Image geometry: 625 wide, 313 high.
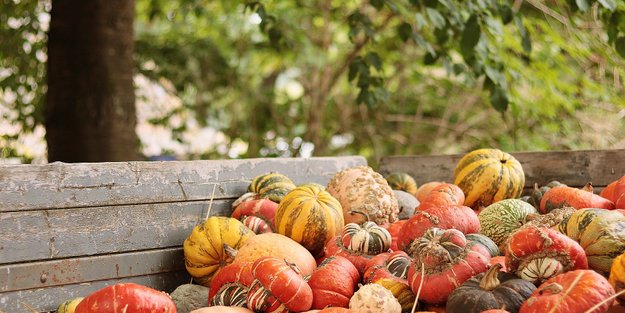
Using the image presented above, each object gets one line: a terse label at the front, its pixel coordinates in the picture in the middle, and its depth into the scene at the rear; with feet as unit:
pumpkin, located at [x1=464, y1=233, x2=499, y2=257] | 8.25
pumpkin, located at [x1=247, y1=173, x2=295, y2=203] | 10.78
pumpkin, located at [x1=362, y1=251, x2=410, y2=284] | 7.98
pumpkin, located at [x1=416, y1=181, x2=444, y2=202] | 12.71
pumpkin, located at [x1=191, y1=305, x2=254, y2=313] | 7.43
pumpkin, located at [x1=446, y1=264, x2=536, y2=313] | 6.61
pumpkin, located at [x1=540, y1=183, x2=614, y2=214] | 9.48
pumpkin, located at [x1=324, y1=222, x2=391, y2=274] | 8.82
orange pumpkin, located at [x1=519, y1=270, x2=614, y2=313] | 6.13
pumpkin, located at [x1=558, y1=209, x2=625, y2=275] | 7.35
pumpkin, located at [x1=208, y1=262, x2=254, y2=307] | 7.87
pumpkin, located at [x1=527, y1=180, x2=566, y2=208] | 11.12
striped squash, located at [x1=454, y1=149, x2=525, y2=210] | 11.56
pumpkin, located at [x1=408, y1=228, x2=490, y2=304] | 7.31
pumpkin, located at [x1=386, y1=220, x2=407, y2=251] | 9.55
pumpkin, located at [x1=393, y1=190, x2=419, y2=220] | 11.82
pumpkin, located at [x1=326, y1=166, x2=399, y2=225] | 10.81
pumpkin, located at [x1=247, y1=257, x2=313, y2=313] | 7.52
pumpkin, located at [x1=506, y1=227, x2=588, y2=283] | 6.97
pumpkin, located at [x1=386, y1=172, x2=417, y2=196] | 13.44
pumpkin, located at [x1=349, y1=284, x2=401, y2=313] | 7.07
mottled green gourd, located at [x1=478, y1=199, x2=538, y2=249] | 9.33
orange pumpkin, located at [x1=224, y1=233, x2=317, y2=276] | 8.77
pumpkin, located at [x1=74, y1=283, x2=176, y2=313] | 6.82
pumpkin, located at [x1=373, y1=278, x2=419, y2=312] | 7.65
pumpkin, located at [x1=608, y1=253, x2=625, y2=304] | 6.59
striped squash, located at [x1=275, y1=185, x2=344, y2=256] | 9.80
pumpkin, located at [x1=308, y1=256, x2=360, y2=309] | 7.84
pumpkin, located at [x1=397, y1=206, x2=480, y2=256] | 8.65
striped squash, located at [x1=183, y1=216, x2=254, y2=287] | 9.37
